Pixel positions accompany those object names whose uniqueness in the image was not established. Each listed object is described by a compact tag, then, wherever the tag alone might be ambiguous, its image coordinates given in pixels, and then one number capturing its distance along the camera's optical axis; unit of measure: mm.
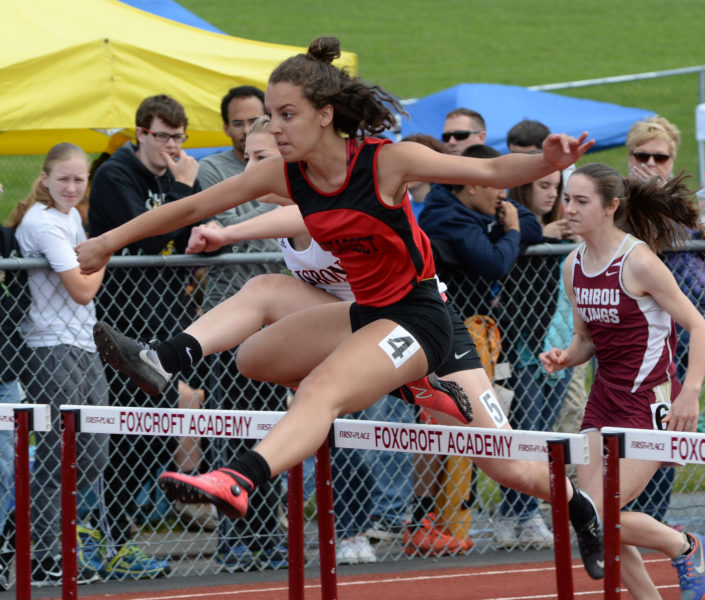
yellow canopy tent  14500
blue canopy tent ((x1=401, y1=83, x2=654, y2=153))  25828
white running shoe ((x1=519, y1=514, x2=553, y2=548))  13547
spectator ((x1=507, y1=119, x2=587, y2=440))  13461
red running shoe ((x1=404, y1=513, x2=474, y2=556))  13266
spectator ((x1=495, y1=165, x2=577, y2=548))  13094
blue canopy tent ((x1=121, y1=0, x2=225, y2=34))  19562
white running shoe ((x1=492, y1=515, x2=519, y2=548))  13469
